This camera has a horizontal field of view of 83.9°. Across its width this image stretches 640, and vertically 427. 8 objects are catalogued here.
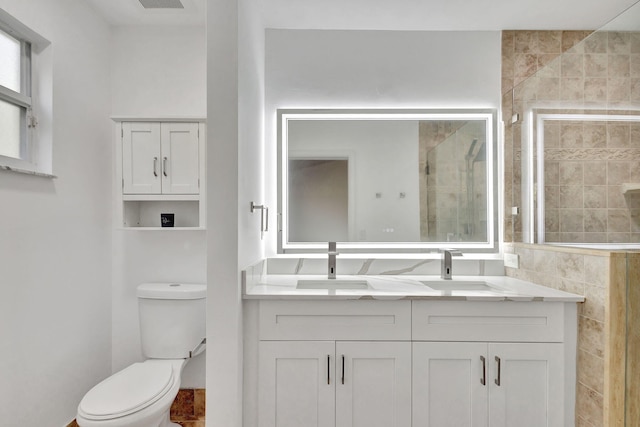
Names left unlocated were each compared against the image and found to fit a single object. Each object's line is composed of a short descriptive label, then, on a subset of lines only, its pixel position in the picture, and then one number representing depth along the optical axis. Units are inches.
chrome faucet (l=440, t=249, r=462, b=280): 79.2
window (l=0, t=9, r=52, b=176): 67.4
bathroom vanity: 61.6
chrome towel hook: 77.0
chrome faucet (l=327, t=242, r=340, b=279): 79.6
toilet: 65.1
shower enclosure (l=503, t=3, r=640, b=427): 55.6
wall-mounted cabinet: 84.9
